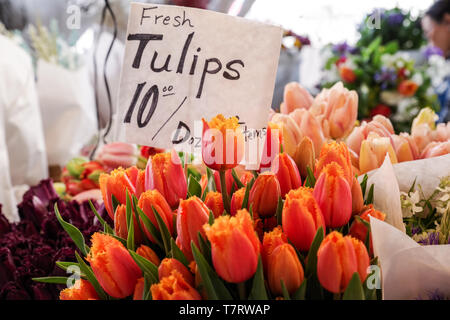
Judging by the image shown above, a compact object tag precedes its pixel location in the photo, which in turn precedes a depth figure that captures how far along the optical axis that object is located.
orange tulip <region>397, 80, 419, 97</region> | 2.32
